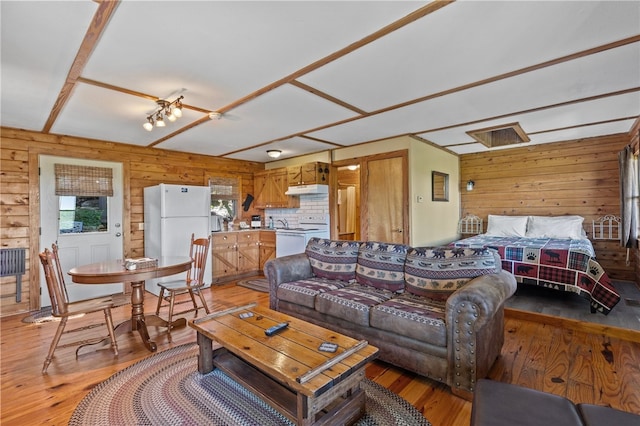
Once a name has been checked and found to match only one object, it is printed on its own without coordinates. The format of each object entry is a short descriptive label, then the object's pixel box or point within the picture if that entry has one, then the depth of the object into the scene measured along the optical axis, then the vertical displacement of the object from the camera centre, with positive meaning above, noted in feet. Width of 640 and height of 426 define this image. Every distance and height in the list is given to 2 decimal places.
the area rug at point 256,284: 16.37 -4.09
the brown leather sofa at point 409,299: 6.63 -2.50
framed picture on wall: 17.17 +1.45
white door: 13.69 -0.68
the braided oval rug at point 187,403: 6.12 -4.15
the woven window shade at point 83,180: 14.05 +1.61
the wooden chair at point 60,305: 8.04 -2.60
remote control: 6.57 -2.59
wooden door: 15.16 +0.66
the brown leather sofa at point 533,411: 3.63 -2.53
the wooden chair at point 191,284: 10.80 -2.66
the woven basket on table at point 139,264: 9.15 -1.58
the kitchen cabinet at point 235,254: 17.80 -2.55
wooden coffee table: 5.04 -2.68
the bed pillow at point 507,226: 16.78 -0.91
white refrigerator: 15.12 -0.35
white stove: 17.26 -1.33
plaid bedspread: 10.39 -2.24
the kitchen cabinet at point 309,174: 17.60 +2.27
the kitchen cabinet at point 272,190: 19.53 +1.49
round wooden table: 8.52 -1.81
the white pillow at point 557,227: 15.29 -0.92
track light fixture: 9.59 +3.40
